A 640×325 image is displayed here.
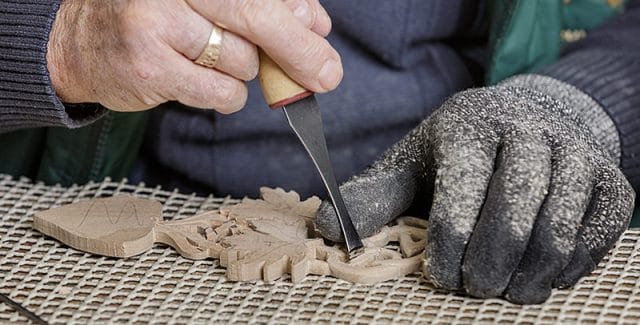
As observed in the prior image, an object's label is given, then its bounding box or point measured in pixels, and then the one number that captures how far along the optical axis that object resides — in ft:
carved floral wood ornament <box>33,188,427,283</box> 2.63
